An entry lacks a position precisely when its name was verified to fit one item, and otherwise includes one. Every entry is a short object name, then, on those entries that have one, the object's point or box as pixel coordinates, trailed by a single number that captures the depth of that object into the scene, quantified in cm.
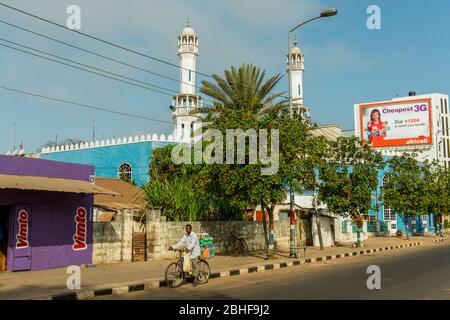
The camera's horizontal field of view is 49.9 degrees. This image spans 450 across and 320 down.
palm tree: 3012
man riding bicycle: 1244
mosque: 3572
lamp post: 1955
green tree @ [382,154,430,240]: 3438
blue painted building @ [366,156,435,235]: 4235
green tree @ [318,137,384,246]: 2597
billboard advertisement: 6538
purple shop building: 1481
